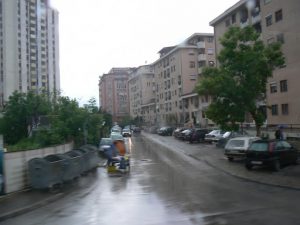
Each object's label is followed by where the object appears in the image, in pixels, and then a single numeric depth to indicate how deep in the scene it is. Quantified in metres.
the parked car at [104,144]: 21.81
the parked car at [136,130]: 63.17
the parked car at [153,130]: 60.40
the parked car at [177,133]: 39.71
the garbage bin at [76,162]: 12.97
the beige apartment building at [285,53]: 28.73
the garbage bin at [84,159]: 14.36
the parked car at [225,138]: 25.96
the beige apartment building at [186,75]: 58.94
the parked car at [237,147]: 17.68
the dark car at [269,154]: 13.91
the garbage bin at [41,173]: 10.73
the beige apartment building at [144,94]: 87.49
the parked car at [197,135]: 33.09
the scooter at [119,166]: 15.18
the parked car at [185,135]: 34.46
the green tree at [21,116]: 28.64
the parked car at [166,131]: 49.59
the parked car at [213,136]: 29.28
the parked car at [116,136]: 30.81
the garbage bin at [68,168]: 11.89
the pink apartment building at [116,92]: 118.19
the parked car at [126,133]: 51.38
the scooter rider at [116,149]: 17.24
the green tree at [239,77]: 18.18
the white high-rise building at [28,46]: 69.85
